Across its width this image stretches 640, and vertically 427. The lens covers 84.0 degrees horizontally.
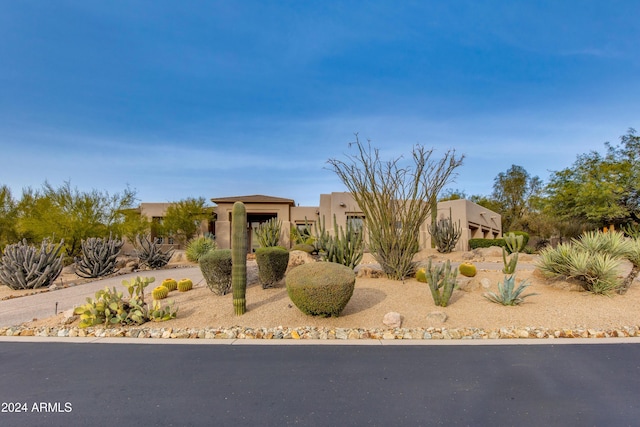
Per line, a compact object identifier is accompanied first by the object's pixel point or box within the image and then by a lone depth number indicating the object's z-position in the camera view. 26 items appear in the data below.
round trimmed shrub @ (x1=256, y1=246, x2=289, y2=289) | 9.08
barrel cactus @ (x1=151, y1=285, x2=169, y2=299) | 8.77
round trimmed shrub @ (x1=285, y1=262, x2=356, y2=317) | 6.54
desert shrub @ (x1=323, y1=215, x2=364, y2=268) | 10.16
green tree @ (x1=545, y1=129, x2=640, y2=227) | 23.44
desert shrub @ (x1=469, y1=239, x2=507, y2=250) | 26.19
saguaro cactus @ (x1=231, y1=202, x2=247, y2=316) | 7.11
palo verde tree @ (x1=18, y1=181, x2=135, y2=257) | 16.66
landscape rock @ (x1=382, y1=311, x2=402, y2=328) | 6.46
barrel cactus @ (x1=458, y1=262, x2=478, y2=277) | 11.17
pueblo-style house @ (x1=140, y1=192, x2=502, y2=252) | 25.11
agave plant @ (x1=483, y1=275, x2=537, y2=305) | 7.63
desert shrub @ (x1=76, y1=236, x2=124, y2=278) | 13.54
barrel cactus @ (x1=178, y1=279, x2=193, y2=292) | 9.48
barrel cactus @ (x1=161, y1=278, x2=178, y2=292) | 9.59
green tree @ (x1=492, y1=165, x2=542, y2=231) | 43.22
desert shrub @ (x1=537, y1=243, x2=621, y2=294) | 8.36
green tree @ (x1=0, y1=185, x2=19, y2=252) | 18.86
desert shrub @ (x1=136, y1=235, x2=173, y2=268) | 16.03
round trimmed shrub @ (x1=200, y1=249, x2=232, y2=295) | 8.52
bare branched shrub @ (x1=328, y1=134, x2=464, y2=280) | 10.07
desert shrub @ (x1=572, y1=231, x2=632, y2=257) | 9.14
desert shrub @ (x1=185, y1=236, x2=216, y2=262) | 19.48
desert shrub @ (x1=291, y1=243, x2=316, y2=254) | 14.66
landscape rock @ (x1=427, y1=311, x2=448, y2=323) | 6.63
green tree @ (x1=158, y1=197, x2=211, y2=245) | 28.59
